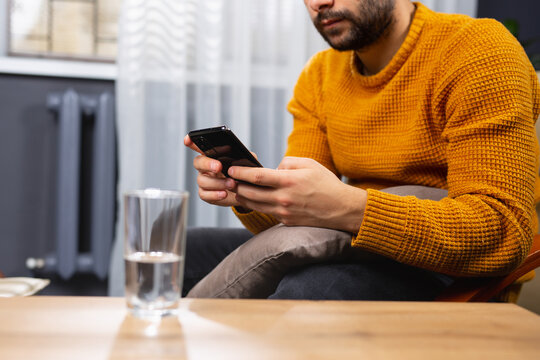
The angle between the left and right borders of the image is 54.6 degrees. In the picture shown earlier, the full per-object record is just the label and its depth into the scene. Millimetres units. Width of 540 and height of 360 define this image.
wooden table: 440
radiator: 1864
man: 823
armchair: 834
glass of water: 500
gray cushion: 795
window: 2068
